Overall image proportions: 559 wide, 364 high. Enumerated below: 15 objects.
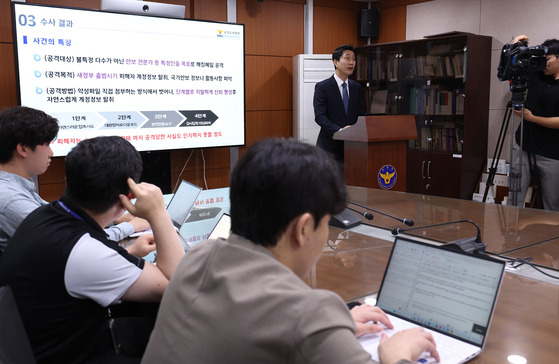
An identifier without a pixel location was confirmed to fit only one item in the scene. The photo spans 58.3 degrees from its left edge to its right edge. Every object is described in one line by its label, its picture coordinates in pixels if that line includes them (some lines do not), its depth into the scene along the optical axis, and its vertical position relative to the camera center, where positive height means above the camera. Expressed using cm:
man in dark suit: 487 +0
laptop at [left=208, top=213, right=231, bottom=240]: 206 -55
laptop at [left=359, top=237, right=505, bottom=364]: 113 -47
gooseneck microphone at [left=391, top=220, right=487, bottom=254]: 163 -48
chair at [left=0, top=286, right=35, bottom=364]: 109 -53
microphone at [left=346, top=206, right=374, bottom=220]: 236 -55
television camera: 368 +26
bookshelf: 521 -3
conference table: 121 -57
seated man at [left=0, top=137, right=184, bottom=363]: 132 -45
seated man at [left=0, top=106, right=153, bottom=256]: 206 -23
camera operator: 401 -28
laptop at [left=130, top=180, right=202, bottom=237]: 237 -52
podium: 347 -37
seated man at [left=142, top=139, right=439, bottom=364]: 75 -30
